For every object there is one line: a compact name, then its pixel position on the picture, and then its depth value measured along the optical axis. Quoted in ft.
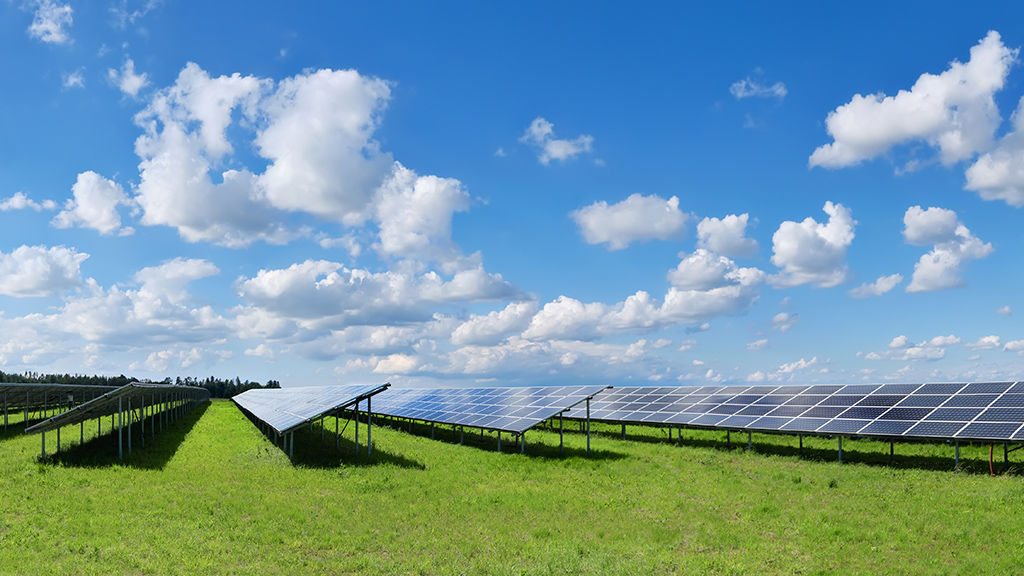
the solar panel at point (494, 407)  112.68
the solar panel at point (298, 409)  98.19
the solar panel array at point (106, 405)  95.14
